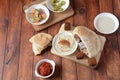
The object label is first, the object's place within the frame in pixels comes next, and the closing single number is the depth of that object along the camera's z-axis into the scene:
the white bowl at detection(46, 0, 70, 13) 1.30
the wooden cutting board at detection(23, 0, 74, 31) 1.28
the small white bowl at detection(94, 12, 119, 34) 1.22
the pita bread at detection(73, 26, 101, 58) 1.14
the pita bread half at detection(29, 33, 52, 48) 1.19
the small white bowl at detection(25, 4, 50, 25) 1.28
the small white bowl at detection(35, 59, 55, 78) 1.13
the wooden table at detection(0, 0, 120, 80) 1.16
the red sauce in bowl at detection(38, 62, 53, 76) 1.13
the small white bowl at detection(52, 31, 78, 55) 1.17
